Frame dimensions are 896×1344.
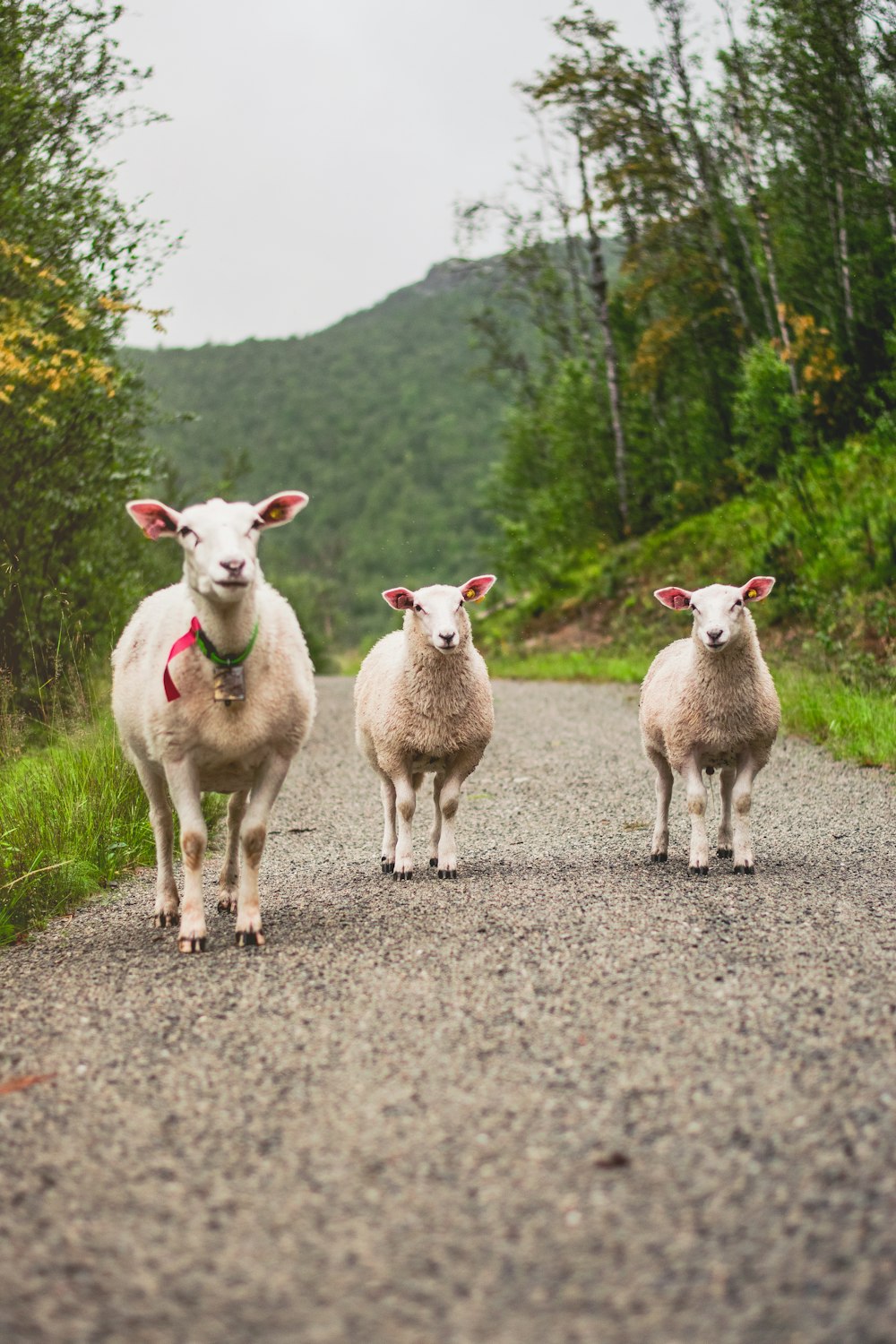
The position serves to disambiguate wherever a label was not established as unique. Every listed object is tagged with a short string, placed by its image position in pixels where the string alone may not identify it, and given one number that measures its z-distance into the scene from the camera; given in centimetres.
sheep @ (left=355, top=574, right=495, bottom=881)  670
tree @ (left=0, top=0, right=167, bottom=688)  1088
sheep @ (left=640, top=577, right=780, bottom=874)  650
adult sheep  518
